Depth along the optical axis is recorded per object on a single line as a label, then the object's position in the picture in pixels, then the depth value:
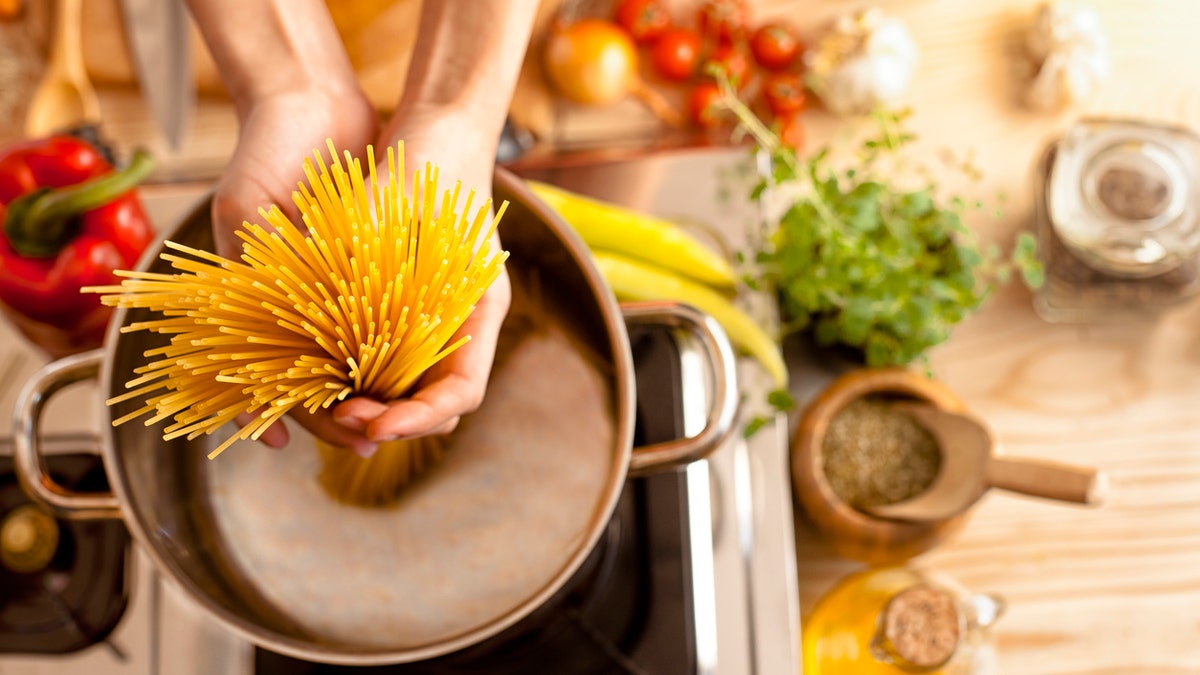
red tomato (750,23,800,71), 0.72
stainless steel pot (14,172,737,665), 0.43
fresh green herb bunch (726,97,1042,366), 0.55
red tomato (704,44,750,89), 0.72
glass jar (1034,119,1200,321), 0.62
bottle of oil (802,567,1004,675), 0.54
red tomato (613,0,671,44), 0.73
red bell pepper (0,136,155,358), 0.56
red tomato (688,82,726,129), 0.70
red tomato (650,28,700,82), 0.72
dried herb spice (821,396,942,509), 0.59
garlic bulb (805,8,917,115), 0.68
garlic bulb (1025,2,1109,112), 0.68
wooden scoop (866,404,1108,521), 0.50
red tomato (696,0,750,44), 0.73
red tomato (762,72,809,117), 0.71
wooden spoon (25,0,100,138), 0.70
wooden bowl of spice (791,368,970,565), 0.59
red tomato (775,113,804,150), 0.70
